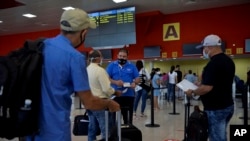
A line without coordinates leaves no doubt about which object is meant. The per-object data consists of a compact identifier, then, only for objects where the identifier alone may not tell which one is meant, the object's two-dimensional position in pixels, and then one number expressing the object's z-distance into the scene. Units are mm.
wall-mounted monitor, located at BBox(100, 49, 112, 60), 10125
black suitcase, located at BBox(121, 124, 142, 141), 2682
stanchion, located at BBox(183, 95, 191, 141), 3340
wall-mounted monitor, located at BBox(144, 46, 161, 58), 9055
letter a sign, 8836
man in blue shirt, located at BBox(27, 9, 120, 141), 1368
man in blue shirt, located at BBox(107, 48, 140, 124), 3682
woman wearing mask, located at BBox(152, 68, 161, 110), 8391
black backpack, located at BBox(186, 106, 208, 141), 2539
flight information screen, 7691
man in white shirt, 2750
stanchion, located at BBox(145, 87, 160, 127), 5266
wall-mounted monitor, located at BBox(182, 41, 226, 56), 8523
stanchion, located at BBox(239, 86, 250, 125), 4855
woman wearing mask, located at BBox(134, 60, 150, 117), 6045
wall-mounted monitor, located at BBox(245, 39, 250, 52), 7891
